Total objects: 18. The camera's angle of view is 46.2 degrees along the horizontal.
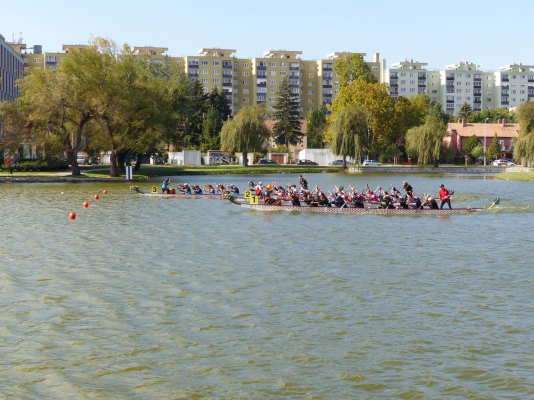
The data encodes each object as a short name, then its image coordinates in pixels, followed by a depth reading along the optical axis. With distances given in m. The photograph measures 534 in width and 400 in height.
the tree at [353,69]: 113.06
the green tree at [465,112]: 161.25
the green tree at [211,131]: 111.80
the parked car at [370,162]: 105.26
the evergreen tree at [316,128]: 137.88
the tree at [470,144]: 113.19
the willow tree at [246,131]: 89.56
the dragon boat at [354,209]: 33.44
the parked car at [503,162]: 104.81
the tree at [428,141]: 91.94
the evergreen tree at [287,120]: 119.88
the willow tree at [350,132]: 88.88
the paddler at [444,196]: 33.47
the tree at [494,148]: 110.50
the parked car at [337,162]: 114.56
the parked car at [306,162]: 114.66
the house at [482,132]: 122.12
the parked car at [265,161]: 113.96
